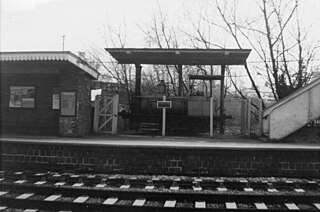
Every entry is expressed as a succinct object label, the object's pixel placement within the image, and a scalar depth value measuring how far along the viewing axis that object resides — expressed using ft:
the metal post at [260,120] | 48.93
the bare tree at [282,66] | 68.90
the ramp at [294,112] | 43.21
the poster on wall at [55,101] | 44.83
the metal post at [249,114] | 49.74
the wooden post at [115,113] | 48.42
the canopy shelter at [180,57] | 48.39
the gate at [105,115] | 48.57
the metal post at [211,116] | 46.60
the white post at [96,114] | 49.84
